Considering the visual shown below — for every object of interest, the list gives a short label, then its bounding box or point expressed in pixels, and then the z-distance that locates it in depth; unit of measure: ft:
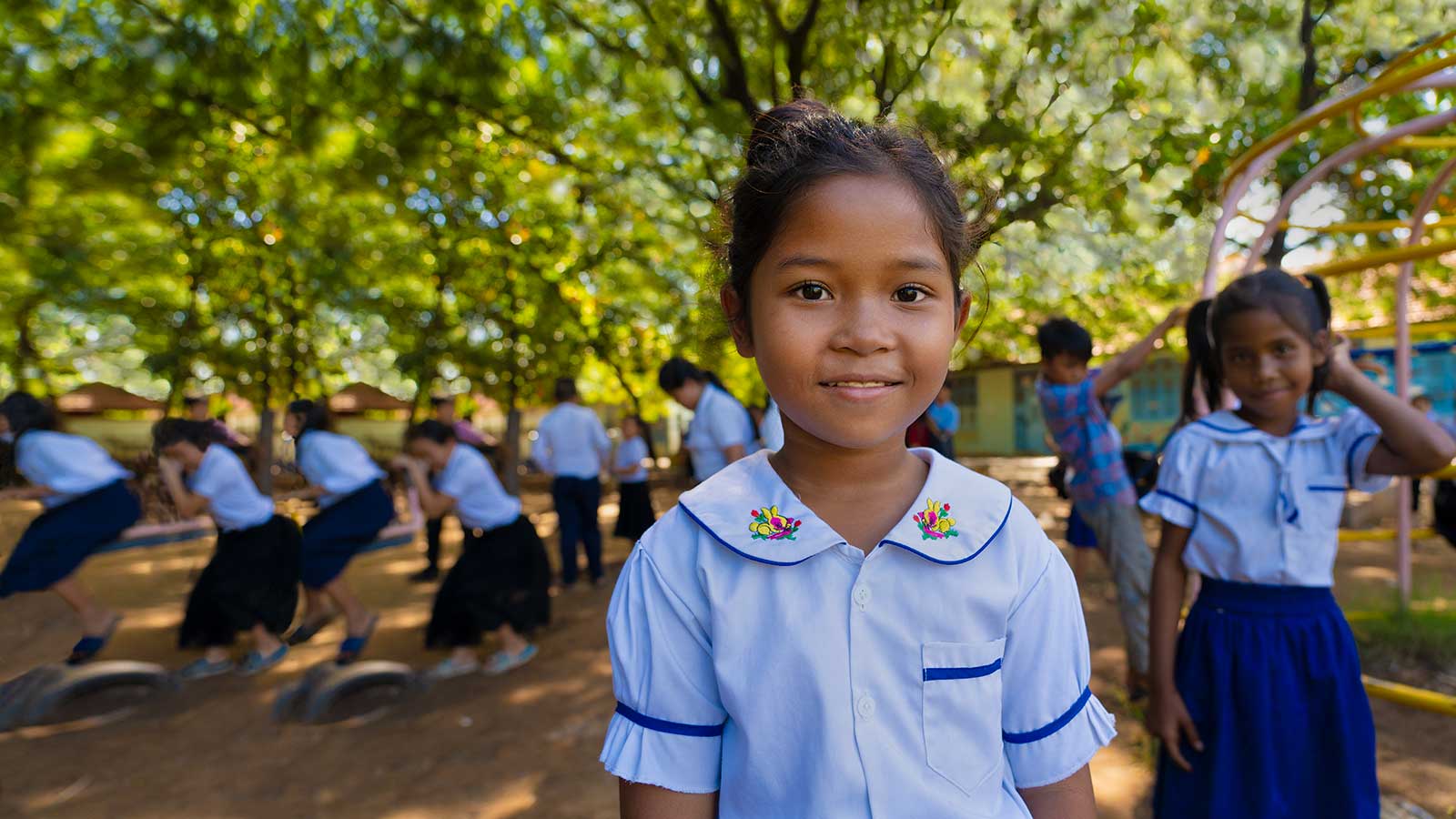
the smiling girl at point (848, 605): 2.73
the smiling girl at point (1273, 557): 5.29
